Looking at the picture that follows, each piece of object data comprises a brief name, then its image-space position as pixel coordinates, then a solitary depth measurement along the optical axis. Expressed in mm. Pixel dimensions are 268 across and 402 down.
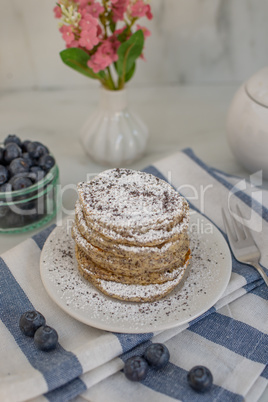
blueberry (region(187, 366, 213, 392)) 419
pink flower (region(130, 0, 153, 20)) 601
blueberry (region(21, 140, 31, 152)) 618
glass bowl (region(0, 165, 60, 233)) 565
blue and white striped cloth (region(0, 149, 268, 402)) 422
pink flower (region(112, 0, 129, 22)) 600
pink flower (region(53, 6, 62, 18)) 598
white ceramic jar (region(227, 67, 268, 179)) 613
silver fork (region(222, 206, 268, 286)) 524
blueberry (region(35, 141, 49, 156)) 608
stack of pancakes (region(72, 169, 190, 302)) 463
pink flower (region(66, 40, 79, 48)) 602
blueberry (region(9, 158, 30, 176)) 576
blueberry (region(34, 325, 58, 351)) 444
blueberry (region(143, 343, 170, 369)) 436
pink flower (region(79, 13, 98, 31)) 583
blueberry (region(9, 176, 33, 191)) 565
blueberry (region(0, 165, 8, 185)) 567
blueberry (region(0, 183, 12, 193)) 562
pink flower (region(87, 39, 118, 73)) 607
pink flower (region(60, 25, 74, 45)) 595
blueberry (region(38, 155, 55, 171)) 596
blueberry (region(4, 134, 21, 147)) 617
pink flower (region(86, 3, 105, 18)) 592
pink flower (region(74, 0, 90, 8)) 589
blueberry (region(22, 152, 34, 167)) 592
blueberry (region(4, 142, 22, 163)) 593
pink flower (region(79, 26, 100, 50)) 587
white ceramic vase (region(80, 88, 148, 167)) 674
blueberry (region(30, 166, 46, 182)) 581
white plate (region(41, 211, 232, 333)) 452
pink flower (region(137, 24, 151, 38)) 630
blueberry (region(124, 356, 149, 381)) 427
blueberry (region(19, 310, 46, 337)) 456
